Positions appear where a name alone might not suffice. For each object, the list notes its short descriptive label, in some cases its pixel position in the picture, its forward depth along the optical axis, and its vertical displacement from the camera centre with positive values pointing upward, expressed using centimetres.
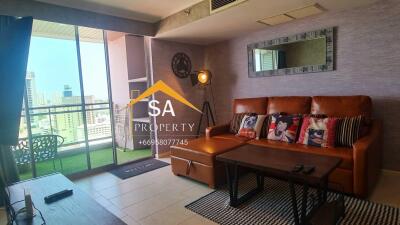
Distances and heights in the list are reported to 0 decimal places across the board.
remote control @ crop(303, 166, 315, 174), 177 -61
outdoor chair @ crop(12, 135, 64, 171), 309 -66
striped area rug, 199 -112
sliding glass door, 301 -3
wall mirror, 315 +52
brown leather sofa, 222 -65
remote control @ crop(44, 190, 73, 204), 154 -65
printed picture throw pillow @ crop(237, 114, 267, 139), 326 -49
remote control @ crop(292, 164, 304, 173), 182 -62
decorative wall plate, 429 +54
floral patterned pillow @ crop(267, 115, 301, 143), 291 -48
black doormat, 342 -111
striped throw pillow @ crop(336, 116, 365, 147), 253 -46
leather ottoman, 272 -81
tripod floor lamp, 434 +16
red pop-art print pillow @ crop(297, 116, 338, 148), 261 -49
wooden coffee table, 181 -63
